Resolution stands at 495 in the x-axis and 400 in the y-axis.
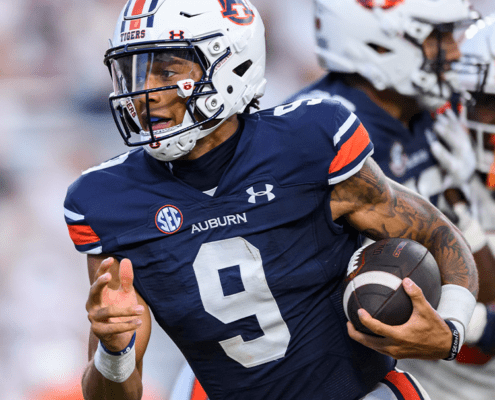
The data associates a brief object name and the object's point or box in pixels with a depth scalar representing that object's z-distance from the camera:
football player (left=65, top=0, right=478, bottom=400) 10.50
